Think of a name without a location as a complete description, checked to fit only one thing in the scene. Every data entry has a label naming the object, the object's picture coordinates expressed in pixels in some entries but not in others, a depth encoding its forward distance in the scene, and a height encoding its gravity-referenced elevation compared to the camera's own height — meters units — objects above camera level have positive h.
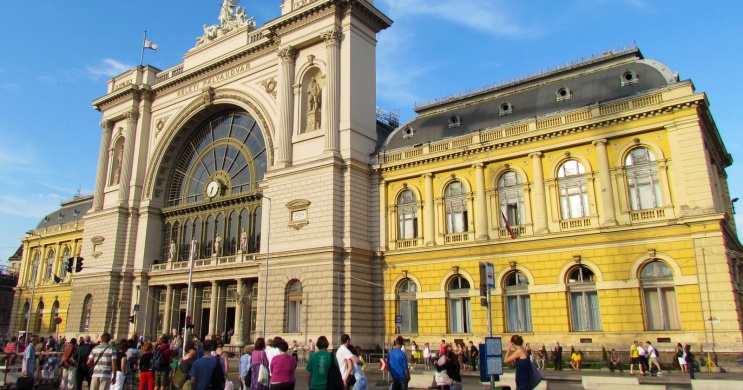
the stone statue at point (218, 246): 48.97 +7.75
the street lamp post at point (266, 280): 38.06 +4.78
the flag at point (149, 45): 60.53 +29.90
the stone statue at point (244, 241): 46.44 +7.73
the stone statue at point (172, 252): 52.45 +7.77
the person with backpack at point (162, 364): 17.19 -0.68
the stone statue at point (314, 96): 43.22 +17.68
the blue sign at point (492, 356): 14.44 -0.42
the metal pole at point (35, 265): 73.25 +9.48
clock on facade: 51.44 +13.13
